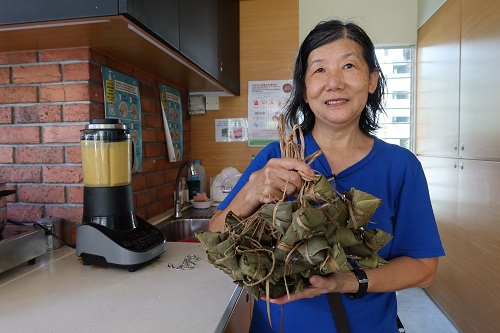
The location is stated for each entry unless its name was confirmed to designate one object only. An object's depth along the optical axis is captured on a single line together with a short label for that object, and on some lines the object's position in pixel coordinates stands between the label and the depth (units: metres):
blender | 1.18
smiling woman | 0.91
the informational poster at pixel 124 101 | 1.53
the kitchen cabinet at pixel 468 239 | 1.90
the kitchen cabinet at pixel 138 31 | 1.01
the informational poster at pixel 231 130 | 2.67
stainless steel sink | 2.07
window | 3.05
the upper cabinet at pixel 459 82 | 1.92
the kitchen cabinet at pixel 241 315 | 1.04
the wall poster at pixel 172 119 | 2.15
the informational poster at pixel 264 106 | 2.65
